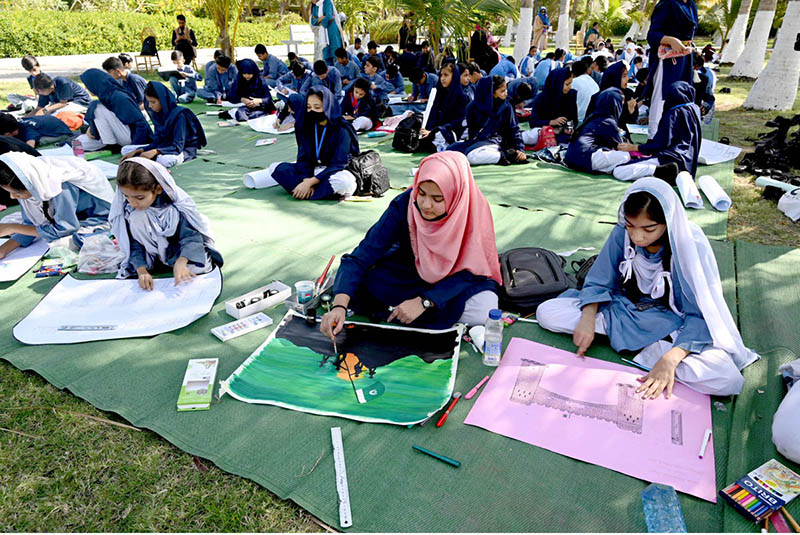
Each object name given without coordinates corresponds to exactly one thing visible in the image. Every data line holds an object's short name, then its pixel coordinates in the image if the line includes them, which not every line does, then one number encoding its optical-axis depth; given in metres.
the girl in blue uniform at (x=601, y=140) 5.57
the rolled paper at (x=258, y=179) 5.33
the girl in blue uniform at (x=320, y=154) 4.96
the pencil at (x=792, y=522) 1.74
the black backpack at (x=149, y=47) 12.91
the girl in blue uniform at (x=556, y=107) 6.90
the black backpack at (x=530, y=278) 3.07
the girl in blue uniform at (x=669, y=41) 5.51
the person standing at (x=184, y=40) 12.14
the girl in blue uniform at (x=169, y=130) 6.05
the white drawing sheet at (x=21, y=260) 3.60
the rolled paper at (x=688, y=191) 4.59
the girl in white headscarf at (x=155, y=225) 3.11
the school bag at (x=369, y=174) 5.02
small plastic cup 3.07
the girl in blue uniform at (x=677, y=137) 4.93
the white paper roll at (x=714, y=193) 4.57
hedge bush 15.88
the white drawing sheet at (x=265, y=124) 7.79
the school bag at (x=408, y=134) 6.69
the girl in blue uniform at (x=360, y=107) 7.79
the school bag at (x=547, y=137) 6.63
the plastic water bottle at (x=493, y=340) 2.53
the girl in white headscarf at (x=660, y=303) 2.29
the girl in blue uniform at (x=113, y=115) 6.46
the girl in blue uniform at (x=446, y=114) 6.77
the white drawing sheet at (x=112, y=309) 2.89
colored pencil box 1.79
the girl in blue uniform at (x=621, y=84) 6.73
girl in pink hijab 2.59
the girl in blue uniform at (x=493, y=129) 6.05
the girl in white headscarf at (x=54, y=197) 3.42
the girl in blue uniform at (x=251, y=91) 8.59
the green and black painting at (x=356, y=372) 2.32
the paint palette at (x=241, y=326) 2.86
